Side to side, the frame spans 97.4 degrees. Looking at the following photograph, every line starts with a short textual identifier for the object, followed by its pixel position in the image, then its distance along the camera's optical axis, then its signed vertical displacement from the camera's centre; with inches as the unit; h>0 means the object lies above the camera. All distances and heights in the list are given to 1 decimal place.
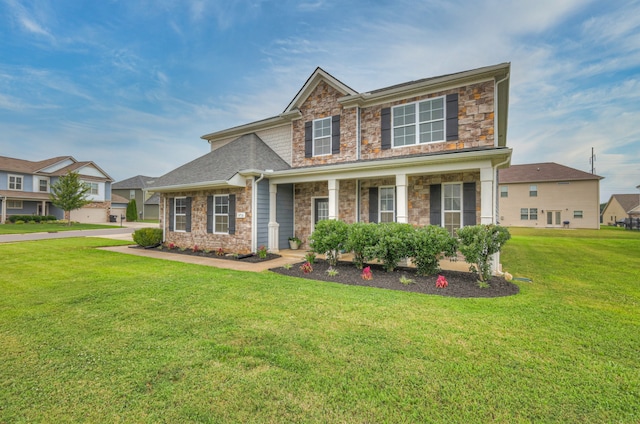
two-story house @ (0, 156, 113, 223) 1071.6 +117.7
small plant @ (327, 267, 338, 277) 295.4 -59.9
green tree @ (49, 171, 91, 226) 1014.4 +79.7
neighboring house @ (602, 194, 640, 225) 1796.3 +72.5
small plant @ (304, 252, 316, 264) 345.6 -51.7
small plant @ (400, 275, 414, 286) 260.1 -60.1
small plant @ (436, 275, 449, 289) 248.2 -58.9
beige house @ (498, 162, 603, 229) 1191.6 +89.9
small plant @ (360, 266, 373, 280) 280.4 -58.8
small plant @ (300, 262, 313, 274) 310.7 -58.7
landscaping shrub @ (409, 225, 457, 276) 275.4 -29.9
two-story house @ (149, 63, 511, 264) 348.8 +66.3
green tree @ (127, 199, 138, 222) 1425.9 +21.9
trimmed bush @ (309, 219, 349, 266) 331.6 -25.8
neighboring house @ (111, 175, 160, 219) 1668.3 +115.9
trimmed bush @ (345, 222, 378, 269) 310.9 -24.1
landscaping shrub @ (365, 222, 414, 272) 291.0 -29.7
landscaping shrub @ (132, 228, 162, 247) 507.5 -39.1
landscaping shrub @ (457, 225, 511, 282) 254.5 -24.7
